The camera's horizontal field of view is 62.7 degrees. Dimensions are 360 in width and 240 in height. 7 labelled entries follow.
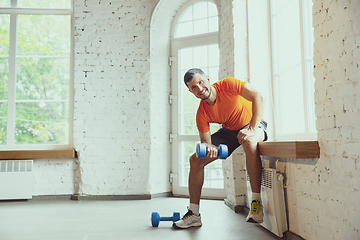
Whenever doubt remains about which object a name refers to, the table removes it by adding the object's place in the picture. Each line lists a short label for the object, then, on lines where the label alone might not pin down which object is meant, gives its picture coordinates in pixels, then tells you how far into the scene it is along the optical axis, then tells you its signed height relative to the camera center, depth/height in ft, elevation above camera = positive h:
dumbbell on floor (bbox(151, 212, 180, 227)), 8.63 -2.40
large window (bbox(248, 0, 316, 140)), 7.86 +2.32
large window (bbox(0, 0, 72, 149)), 15.31 +3.35
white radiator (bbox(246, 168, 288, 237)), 7.25 -1.69
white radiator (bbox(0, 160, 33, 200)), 13.98 -1.97
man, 7.48 +0.30
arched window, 14.49 +3.58
